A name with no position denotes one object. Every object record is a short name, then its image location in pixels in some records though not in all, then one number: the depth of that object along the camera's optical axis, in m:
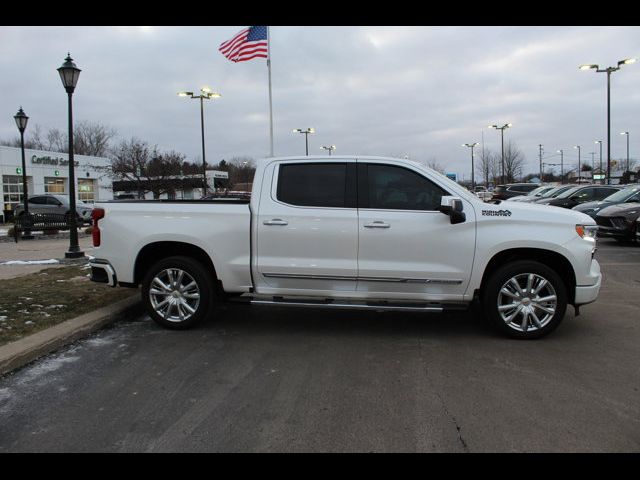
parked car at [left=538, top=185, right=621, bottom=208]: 21.57
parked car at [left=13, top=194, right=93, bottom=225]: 26.43
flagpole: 24.91
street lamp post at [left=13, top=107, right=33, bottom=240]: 19.27
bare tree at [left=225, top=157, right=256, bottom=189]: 80.88
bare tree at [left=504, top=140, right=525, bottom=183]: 69.35
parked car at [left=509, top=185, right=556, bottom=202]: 26.39
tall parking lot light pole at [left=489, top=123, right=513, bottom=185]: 48.89
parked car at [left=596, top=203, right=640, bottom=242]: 13.61
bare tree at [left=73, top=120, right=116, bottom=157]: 79.62
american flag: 18.38
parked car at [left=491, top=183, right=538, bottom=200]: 34.06
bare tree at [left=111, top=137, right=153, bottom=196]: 36.84
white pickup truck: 5.47
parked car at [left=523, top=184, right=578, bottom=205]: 24.73
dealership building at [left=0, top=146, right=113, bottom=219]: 40.97
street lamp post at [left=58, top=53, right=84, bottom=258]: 12.29
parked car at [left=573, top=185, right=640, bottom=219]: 15.54
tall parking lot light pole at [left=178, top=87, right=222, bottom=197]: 31.44
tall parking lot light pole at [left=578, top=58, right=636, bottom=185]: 27.72
